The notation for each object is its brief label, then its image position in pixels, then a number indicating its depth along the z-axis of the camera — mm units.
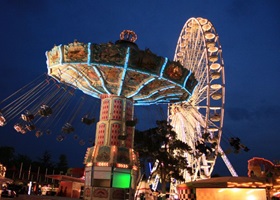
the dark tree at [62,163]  66844
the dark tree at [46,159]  67188
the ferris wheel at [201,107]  25672
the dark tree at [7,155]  54859
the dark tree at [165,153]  27844
